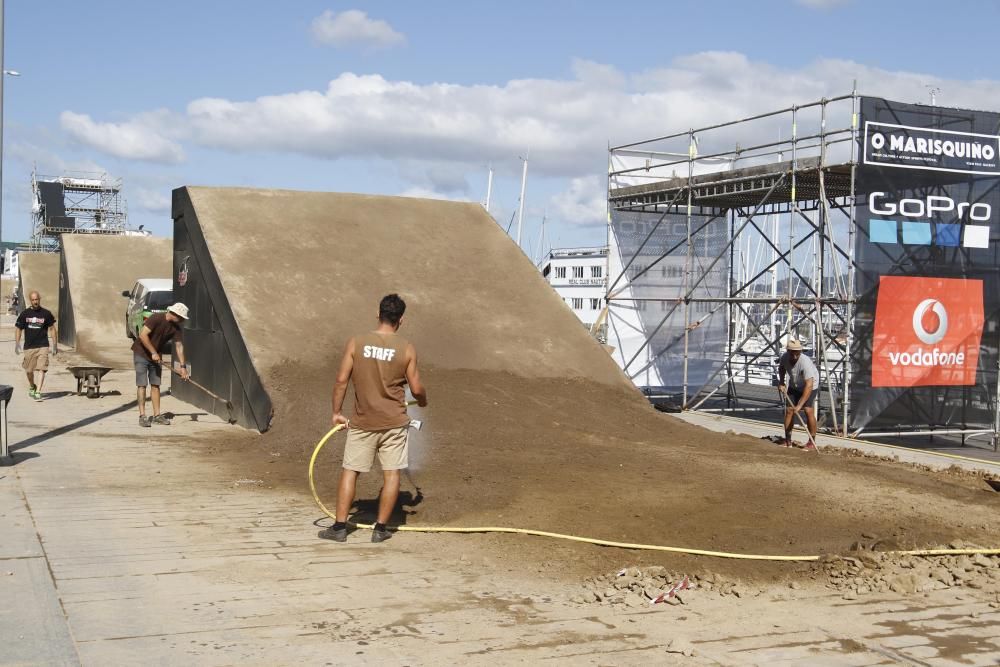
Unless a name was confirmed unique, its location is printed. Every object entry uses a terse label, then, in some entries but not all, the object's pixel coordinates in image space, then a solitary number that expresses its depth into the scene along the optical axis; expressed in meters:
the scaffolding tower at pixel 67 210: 79.00
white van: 24.39
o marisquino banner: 15.39
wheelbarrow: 16.31
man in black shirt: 15.85
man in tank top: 7.11
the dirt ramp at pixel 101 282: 29.24
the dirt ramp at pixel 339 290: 13.21
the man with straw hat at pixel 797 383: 13.23
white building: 54.06
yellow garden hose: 6.61
